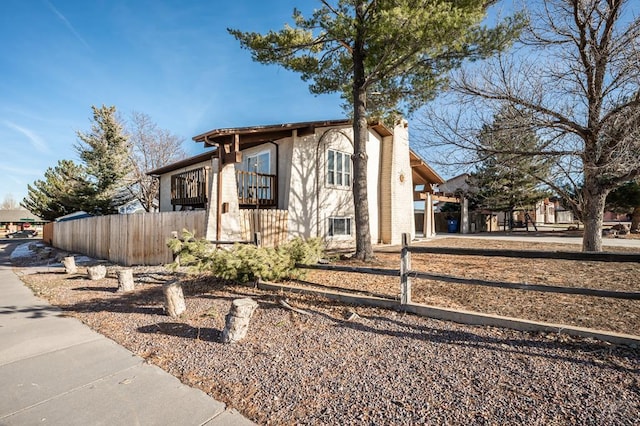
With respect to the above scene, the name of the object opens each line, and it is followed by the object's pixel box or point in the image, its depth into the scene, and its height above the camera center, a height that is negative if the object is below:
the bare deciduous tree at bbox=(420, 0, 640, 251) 5.91 +2.60
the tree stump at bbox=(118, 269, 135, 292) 6.65 -1.24
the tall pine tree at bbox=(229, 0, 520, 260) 6.91 +4.64
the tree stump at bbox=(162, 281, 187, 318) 4.82 -1.24
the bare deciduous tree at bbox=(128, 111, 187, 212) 24.70 +6.36
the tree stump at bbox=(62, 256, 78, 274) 9.03 -1.20
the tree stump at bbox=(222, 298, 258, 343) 3.76 -1.27
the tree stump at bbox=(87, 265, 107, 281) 8.15 -1.32
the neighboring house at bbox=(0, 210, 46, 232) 47.41 +1.15
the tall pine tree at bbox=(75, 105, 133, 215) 20.39 +4.53
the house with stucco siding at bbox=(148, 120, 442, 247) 9.55 +1.81
